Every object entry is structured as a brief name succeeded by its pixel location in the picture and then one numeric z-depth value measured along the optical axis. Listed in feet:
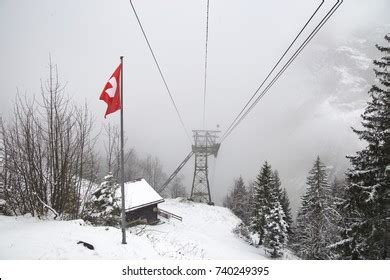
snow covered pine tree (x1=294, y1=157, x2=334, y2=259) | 64.39
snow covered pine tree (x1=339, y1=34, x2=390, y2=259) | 32.99
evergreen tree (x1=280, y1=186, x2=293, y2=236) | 127.13
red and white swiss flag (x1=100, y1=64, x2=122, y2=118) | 23.50
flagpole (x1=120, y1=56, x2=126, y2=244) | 24.09
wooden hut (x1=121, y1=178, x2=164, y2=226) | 81.46
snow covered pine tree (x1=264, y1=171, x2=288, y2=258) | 81.15
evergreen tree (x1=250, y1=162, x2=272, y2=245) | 87.89
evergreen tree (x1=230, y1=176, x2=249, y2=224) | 158.51
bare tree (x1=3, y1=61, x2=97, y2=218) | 25.35
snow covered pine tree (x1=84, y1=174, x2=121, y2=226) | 34.65
